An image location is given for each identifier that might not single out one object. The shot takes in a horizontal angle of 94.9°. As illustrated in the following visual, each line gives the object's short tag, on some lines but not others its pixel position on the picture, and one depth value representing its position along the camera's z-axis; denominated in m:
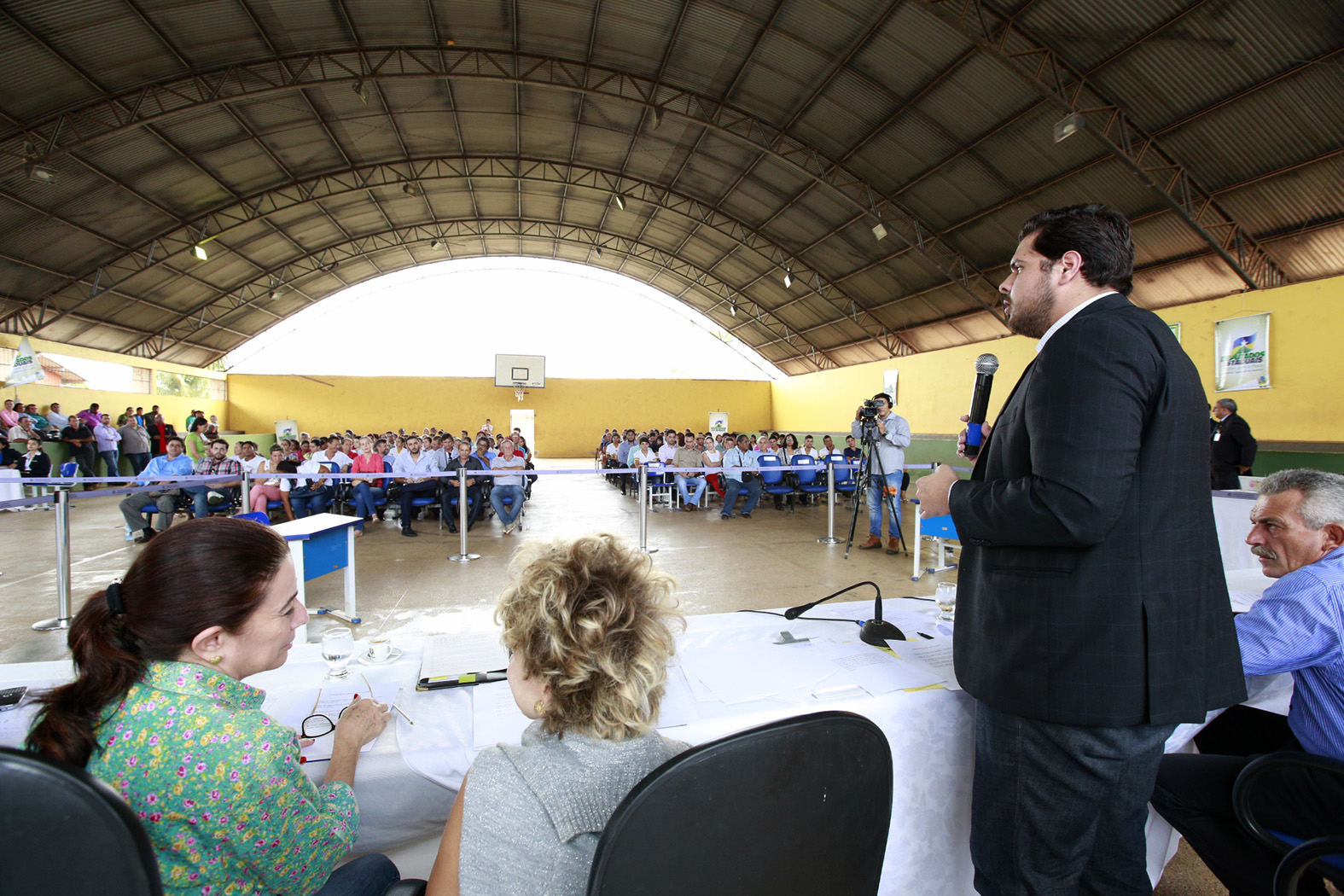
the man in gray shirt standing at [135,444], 12.23
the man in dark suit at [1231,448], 6.02
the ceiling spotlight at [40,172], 8.78
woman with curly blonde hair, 0.72
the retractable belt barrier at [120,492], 3.57
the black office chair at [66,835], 0.53
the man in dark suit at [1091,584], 0.94
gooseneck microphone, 1.54
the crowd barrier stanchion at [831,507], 6.05
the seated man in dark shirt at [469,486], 7.16
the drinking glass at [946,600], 1.81
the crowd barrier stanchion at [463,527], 5.27
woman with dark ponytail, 0.78
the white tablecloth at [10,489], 6.29
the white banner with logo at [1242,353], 7.64
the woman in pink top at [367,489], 7.23
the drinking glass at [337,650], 1.34
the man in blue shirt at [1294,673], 1.24
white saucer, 1.43
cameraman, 5.54
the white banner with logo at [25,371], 10.12
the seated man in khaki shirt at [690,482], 9.32
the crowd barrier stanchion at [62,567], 3.56
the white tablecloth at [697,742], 1.07
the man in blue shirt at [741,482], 8.26
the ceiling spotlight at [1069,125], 7.50
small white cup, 1.44
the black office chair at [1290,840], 1.07
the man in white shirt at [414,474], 6.74
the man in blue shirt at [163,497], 6.00
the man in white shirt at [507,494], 7.00
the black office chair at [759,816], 0.59
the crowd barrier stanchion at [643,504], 5.42
